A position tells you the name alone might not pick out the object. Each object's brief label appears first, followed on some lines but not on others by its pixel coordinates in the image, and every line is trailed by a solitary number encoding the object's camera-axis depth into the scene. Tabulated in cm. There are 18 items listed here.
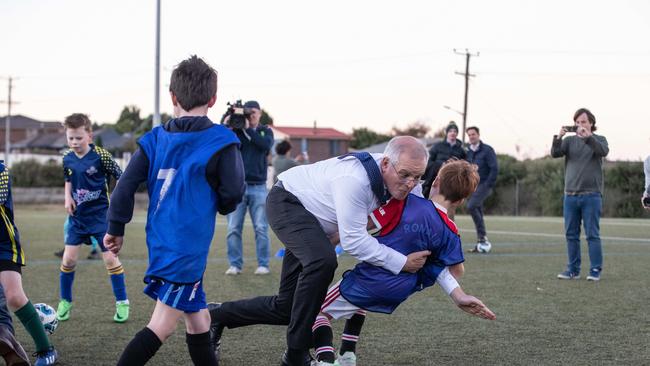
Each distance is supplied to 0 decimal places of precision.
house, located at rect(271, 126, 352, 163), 8125
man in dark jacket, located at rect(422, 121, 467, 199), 1312
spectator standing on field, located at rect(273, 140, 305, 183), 1600
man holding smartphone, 945
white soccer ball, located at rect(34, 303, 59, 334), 541
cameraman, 984
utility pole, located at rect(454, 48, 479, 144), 5431
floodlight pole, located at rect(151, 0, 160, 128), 3077
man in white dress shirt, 435
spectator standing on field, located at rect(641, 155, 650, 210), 829
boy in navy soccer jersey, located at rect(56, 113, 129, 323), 667
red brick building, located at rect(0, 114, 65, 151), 12178
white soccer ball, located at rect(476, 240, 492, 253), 1310
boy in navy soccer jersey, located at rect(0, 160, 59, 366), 479
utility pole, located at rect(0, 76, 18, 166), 7669
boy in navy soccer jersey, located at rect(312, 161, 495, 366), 461
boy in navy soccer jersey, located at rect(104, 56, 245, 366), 388
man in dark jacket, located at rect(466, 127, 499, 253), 1371
